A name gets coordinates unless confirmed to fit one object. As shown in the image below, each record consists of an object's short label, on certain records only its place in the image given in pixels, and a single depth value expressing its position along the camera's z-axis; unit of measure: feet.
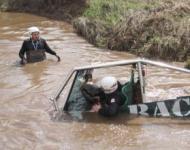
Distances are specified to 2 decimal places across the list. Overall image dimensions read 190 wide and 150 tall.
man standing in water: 44.45
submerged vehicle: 29.35
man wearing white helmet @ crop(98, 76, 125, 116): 29.50
